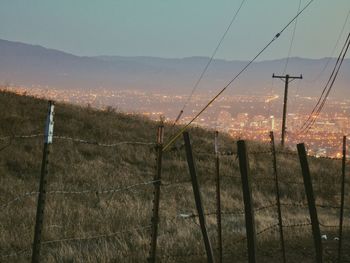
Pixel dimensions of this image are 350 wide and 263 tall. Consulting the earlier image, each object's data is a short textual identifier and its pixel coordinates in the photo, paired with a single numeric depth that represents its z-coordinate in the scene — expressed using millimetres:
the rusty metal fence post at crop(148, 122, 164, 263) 15516
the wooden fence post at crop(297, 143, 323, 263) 16484
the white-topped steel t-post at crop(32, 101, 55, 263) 11937
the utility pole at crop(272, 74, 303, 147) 91937
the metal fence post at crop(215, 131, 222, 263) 17041
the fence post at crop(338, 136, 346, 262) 18750
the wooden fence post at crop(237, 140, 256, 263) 14281
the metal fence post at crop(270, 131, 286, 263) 18225
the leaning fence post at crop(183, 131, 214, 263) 15530
